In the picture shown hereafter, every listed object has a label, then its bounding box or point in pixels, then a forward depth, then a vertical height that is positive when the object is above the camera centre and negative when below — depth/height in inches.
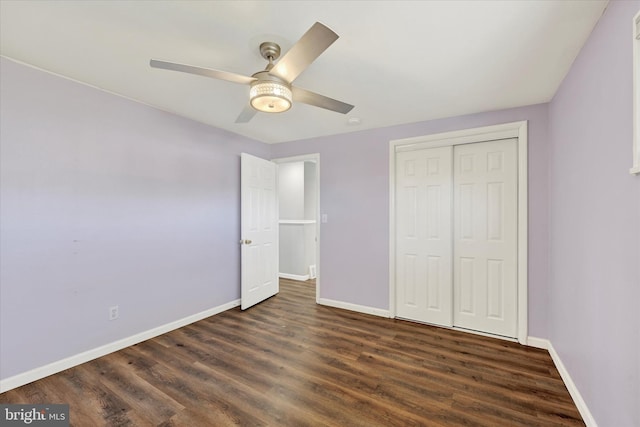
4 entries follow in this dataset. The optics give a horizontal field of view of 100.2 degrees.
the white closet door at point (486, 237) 107.3 -10.3
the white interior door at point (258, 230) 139.4 -10.4
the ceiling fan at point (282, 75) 49.1 +30.5
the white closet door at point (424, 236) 119.4 -10.9
